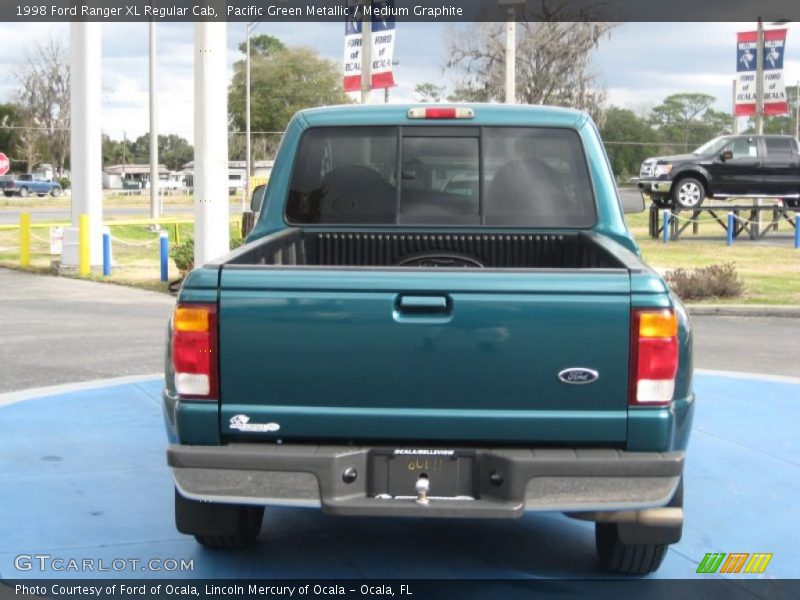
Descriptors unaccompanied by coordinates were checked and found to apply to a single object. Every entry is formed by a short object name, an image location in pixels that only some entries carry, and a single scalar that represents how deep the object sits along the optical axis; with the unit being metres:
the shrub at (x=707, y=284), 16.84
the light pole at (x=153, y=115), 36.50
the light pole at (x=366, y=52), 20.45
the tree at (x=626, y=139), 82.56
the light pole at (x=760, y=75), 29.11
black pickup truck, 29.72
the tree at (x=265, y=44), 121.00
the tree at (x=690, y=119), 106.06
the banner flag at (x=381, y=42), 20.38
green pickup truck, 4.29
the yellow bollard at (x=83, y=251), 20.39
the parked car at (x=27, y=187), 76.25
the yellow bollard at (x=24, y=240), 22.45
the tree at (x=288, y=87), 98.75
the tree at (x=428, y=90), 88.51
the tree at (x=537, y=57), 48.03
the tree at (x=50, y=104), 81.94
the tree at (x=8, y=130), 92.31
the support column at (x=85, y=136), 19.83
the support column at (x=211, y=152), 14.91
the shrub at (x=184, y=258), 18.69
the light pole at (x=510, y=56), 25.09
